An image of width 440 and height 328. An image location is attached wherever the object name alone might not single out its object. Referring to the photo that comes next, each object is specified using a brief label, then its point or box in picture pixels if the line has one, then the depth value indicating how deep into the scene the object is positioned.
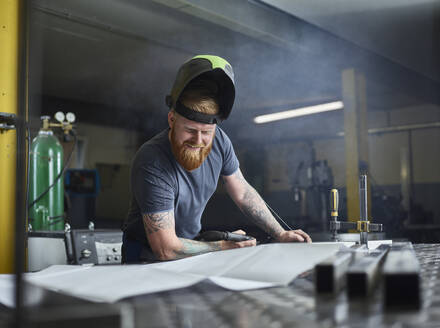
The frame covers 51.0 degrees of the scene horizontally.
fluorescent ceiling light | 8.51
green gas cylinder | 2.66
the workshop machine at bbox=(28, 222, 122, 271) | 2.18
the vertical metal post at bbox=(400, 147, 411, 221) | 9.02
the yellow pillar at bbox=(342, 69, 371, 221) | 5.33
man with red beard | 1.28
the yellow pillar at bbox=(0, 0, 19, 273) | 2.04
